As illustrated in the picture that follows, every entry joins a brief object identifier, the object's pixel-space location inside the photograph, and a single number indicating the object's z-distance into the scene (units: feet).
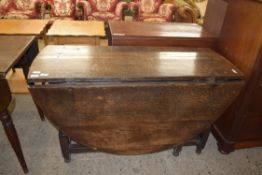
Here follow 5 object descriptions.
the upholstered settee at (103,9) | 12.45
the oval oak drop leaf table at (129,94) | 3.45
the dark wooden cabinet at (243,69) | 4.18
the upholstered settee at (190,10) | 11.33
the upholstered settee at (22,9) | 11.95
